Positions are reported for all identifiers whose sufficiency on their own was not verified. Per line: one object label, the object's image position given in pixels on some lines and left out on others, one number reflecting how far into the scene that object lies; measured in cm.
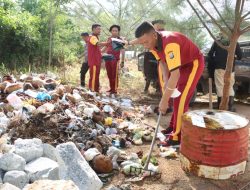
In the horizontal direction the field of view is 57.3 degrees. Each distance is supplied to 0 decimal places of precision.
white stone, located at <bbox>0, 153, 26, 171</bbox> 201
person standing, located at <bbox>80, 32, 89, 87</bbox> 539
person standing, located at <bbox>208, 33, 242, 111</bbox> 416
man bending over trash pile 237
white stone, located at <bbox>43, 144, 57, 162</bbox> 221
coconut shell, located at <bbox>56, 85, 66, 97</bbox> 369
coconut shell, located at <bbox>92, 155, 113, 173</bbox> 236
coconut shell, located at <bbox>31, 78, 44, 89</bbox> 385
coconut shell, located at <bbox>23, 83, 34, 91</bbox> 372
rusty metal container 221
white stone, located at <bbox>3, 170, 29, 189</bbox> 190
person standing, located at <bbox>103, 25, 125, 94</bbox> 498
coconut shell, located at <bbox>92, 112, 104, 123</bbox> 324
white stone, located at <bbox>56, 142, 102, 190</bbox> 207
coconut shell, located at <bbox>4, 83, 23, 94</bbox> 357
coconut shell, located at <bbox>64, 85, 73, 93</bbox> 391
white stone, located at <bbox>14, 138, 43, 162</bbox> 214
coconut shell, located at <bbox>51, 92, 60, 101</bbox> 353
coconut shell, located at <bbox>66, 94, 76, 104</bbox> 360
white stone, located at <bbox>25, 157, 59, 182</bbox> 197
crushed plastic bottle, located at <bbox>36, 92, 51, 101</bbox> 347
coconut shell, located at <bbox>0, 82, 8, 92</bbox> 362
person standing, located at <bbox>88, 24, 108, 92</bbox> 469
